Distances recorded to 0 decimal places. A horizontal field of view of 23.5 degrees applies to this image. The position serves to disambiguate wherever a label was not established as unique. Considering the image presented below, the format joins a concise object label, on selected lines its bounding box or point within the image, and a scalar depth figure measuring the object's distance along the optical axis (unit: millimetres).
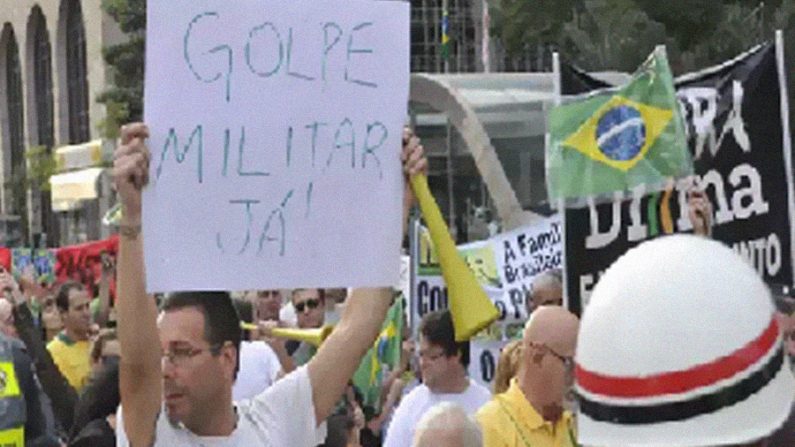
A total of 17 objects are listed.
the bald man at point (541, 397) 5188
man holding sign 3717
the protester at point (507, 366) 6234
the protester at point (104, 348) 6987
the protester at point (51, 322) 11680
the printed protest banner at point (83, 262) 17344
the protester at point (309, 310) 10109
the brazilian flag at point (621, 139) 6105
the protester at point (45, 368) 7906
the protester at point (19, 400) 6605
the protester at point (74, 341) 10016
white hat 1991
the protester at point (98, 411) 5535
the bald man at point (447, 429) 4793
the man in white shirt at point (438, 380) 7359
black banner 6477
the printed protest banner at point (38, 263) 18812
